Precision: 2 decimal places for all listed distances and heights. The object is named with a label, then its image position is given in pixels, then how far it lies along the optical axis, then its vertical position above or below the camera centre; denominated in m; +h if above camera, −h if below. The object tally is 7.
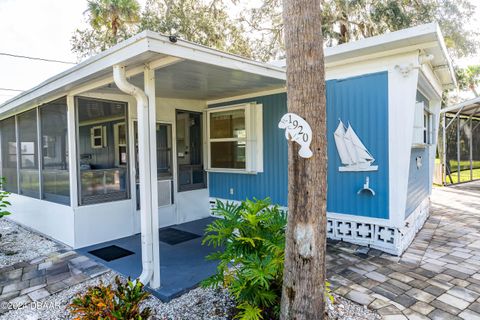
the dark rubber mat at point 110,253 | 3.93 -1.32
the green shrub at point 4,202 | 4.43 -0.64
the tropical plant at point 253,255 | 2.19 -0.81
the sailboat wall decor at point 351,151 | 4.05 -0.01
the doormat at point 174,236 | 4.59 -1.30
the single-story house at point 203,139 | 3.12 +0.23
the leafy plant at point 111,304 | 2.06 -1.07
